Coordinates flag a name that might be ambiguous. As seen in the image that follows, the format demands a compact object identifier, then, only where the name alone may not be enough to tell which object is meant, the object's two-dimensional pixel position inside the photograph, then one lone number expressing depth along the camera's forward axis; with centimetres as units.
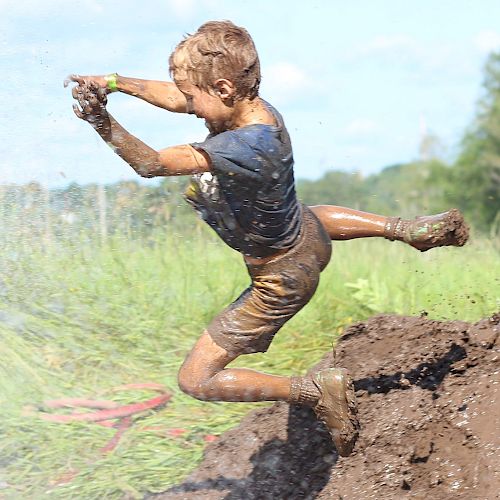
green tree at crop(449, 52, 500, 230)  7327
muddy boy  707
